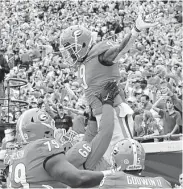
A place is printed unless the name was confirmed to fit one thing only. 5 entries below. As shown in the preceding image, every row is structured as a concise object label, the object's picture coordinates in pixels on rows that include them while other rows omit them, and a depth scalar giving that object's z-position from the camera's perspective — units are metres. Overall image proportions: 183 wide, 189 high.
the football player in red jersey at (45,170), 8.00
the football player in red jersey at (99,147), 9.37
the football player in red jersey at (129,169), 7.61
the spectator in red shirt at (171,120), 17.20
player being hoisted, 11.10
